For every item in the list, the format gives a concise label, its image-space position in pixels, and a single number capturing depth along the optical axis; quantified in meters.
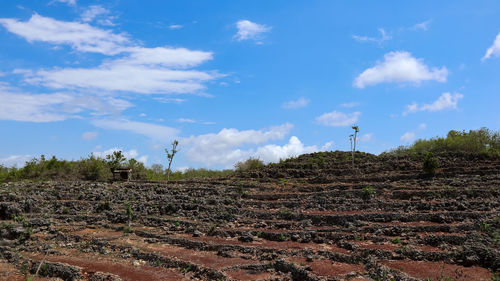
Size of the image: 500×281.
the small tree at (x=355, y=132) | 28.90
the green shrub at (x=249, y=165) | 32.50
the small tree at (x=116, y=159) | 31.61
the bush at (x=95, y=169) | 30.98
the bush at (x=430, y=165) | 23.03
